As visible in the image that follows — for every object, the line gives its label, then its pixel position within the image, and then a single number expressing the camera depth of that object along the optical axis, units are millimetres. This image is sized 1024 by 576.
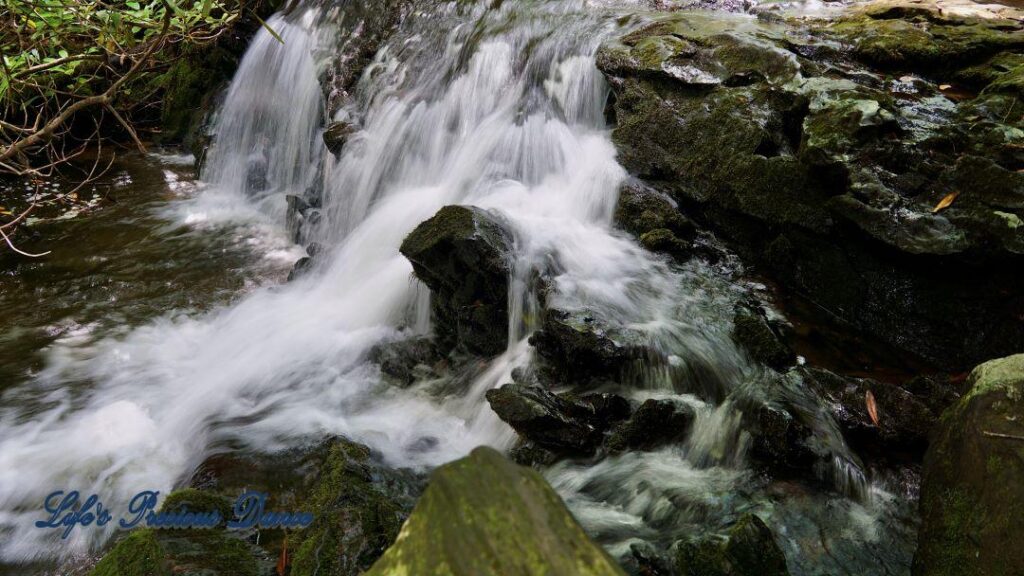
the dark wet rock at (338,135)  8070
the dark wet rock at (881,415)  3453
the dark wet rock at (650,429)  3783
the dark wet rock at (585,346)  4168
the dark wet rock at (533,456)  3854
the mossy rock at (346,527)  2693
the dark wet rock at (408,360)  5027
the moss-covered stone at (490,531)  1567
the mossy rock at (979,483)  2250
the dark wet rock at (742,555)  2590
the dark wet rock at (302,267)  6871
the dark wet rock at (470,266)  4746
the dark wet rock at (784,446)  3410
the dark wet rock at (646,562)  2793
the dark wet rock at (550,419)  3814
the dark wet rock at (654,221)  5301
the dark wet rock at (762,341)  4180
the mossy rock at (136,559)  2426
